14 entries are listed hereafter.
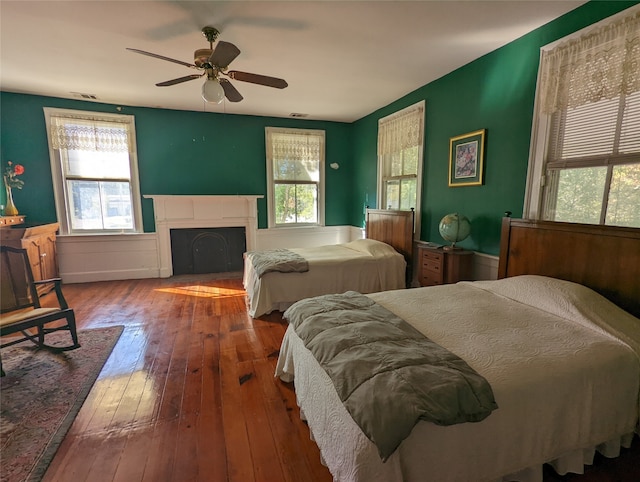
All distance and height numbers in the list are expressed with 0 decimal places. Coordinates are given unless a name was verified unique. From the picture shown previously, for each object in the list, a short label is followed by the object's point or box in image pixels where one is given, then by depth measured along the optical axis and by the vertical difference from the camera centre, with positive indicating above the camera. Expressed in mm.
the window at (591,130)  1944 +492
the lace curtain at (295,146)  5242 +913
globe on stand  2986 -281
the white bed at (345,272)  3357 -870
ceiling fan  2133 +997
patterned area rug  1539 -1299
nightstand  2988 -669
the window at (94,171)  4273 +387
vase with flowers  3863 +201
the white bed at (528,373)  1128 -762
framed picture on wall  3025 +412
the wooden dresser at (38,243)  3420 -557
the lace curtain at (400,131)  3840 +928
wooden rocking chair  2264 -868
